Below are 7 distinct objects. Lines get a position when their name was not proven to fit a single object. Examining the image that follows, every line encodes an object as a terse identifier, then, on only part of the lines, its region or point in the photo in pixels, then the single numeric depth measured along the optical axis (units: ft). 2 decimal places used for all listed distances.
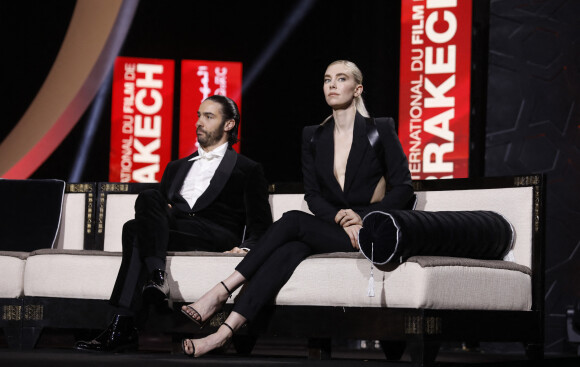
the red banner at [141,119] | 57.98
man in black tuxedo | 21.36
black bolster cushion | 19.27
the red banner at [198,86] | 59.21
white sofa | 19.57
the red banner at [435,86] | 42.09
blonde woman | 20.40
